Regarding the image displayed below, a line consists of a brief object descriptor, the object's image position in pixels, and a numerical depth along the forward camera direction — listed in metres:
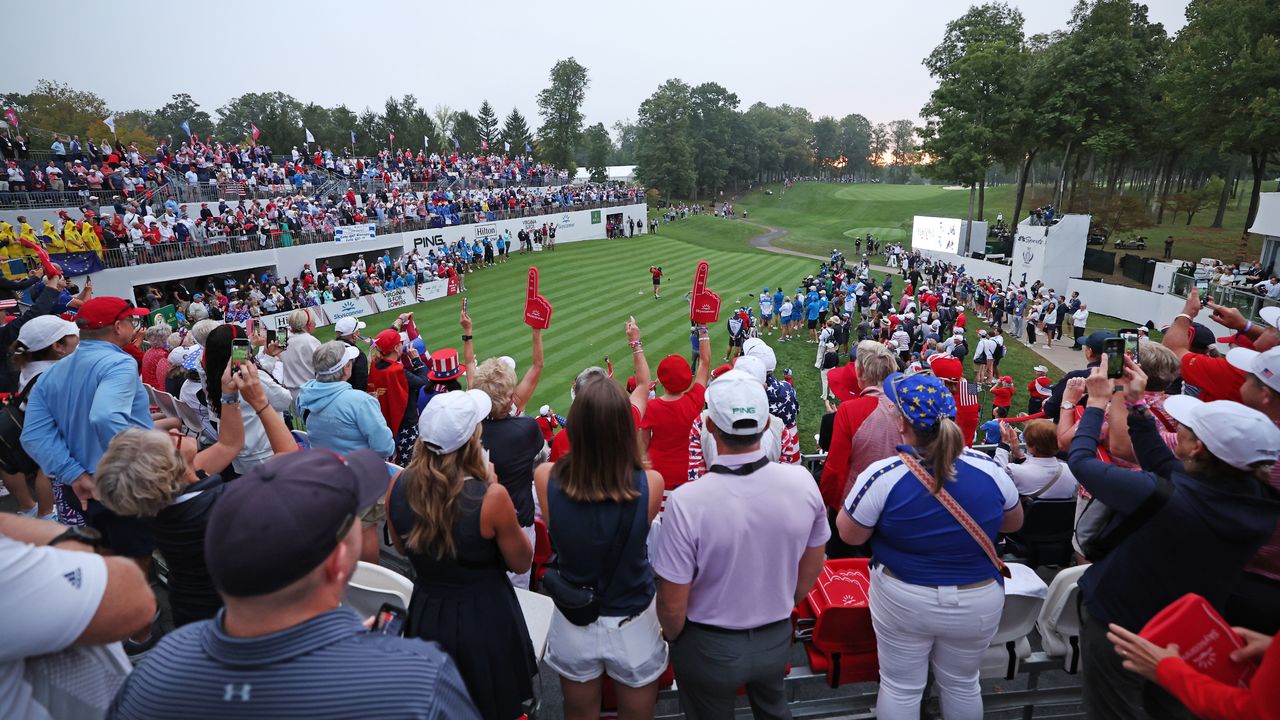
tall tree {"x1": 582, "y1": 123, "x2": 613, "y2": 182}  77.94
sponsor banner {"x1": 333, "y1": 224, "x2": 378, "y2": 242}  27.45
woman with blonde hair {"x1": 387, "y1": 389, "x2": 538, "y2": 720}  2.59
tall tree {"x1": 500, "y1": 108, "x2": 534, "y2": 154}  81.62
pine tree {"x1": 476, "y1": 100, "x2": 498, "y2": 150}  84.56
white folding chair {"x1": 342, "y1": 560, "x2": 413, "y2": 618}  3.27
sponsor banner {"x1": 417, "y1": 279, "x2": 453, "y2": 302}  25.77
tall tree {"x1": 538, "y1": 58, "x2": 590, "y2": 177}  76.00
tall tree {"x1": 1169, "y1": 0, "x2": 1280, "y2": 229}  27.45
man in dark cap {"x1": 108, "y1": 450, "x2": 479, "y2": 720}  1.33
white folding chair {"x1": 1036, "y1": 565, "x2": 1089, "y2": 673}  3.51
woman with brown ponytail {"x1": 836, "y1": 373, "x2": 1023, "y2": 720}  2.83
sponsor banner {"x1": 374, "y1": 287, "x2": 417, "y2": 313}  24.11
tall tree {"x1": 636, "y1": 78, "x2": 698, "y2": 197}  71.56
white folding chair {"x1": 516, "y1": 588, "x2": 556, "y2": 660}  3.42
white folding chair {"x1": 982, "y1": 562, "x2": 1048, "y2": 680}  3.50
